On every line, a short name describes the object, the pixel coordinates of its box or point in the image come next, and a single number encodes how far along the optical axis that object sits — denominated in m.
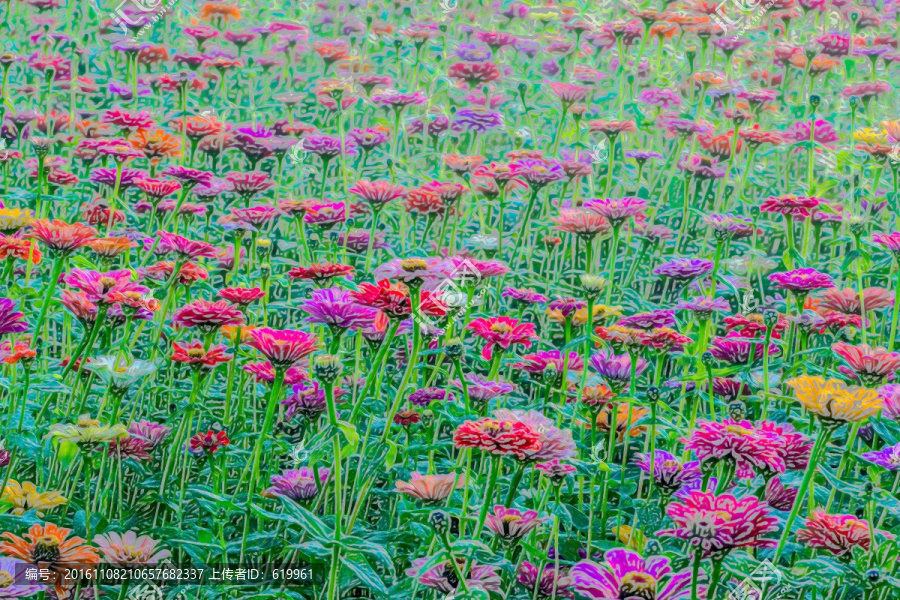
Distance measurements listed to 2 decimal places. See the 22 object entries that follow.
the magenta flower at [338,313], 4.05
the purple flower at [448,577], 3.96
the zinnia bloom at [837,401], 3.54
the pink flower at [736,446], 3.71
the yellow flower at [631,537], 4.43
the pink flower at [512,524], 4.09
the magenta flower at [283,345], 4.00
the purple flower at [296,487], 4.60
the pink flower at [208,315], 4.60
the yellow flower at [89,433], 4.27
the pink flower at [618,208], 5.45
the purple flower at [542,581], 4.26
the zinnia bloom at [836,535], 3.91
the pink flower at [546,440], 3.80
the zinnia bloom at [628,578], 3.39
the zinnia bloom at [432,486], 4.33
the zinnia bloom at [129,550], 4.08
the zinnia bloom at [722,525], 3.28
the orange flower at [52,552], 3.77
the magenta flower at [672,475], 4.46
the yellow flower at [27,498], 4.31
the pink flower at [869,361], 4.37
